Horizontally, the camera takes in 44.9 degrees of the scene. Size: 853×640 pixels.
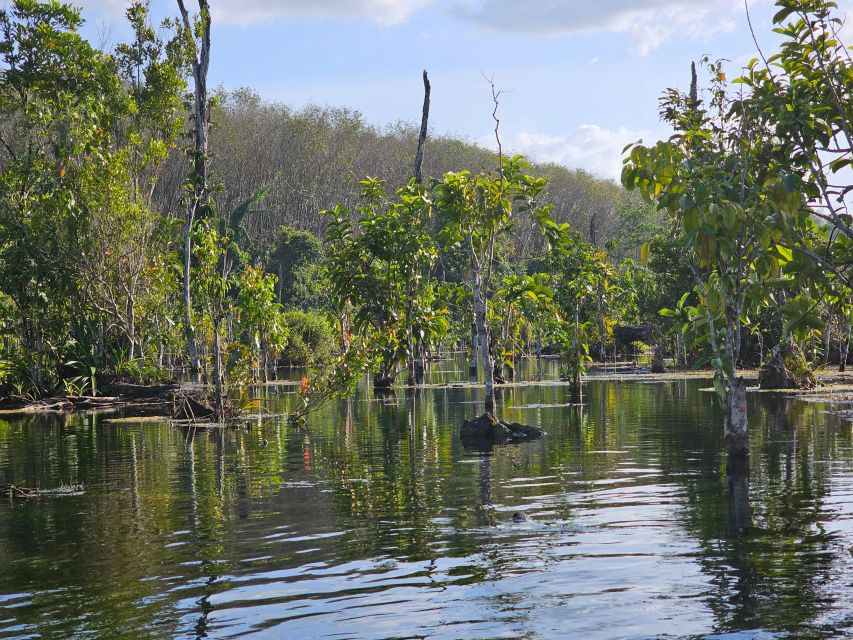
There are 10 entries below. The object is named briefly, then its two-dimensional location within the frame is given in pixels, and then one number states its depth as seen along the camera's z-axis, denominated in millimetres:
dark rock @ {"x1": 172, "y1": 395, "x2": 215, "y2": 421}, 26469
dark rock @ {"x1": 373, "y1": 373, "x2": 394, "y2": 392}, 36562
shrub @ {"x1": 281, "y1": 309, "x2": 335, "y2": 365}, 51531
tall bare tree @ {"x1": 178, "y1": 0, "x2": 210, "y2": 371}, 31438
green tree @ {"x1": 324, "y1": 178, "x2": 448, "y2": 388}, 32750
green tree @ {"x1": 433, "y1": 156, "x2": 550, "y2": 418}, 20172
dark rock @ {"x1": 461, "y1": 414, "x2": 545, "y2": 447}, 20297
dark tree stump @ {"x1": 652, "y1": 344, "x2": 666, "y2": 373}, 42688
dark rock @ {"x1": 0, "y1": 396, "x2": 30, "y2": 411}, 32188
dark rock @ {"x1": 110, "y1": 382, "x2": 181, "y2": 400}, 30203
